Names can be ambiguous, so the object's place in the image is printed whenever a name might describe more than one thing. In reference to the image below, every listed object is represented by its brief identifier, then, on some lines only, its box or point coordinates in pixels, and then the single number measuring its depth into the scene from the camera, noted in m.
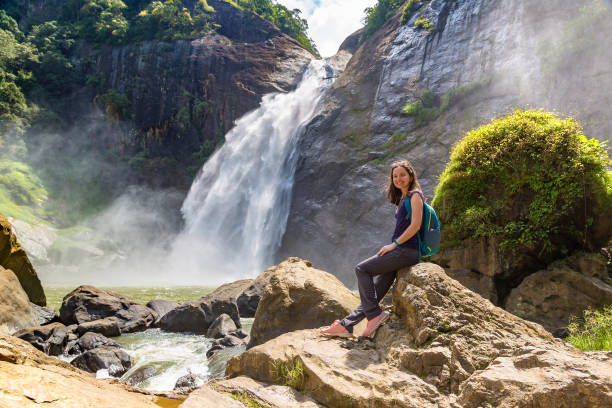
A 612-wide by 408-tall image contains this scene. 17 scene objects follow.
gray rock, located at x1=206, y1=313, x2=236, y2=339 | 8.43
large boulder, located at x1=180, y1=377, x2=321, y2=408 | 2.72
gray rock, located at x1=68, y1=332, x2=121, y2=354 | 7.35
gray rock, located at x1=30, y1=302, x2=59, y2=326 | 9.24
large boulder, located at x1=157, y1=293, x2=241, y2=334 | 9.42
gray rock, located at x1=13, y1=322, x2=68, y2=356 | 7.04
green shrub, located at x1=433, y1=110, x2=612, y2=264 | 5.50
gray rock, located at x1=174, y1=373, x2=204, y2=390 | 5.55
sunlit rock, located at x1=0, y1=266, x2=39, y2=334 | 7.40
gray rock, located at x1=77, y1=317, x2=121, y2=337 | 8.44
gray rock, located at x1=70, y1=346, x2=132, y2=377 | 6.30
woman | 3.54
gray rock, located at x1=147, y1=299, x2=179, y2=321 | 10.80
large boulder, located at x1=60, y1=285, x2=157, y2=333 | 9.41
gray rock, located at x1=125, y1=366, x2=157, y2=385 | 5.96
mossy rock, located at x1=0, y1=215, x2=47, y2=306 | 9.27
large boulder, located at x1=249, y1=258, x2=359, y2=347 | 5.02
